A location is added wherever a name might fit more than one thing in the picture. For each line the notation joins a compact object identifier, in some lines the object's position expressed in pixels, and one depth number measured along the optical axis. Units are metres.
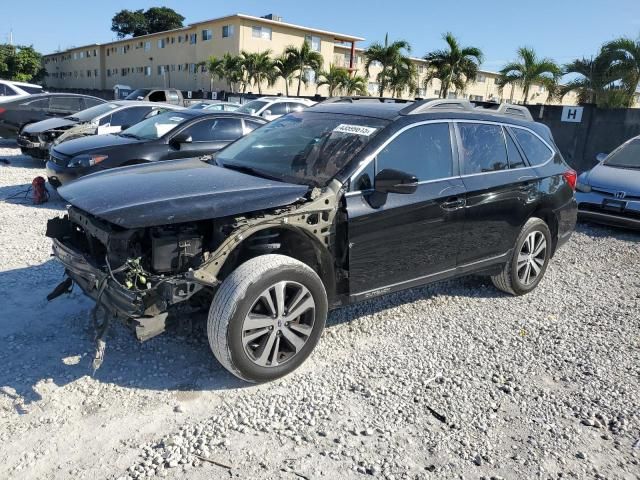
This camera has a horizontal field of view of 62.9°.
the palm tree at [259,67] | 39.31
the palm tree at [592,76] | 19.20
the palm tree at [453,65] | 28.44
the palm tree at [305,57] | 38.09
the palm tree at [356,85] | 37.78
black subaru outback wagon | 3.18
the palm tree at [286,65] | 38.72
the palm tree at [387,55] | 33.81
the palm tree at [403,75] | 34.22
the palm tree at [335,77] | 38.19
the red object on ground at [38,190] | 8.12
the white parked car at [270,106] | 17.09
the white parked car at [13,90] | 15.86
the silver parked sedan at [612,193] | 7.85
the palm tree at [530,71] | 25.84
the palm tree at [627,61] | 18.45
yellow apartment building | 44.78
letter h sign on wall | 14.93
